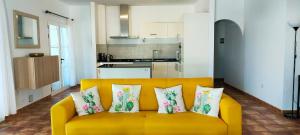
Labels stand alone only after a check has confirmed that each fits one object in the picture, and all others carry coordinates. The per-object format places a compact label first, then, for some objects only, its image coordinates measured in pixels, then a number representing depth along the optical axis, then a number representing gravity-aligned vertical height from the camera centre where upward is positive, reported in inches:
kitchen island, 185.2 -14.6
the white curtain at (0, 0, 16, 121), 156.4 -13.2
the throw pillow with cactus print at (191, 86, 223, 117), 109.7 -23.8
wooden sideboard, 174.9 -14.1
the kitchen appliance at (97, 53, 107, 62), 280.4 -3.9
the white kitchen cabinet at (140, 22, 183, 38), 277.1 +29.9
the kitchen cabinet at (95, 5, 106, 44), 271.8 +36.1
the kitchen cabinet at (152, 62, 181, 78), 265.4 -19.6
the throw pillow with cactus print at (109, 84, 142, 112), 119.3 -24.1
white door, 245.3 +6.3
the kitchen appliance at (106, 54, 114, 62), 282.4 -4.1
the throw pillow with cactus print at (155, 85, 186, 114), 116.5 -24.2
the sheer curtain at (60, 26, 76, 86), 271.9 -3.4
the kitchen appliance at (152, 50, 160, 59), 293.9 -0.8
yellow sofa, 100.0 -31.2
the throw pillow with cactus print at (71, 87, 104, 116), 114.2 -24.4
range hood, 273.4 +38.5
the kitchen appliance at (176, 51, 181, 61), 262.9 -2.7
